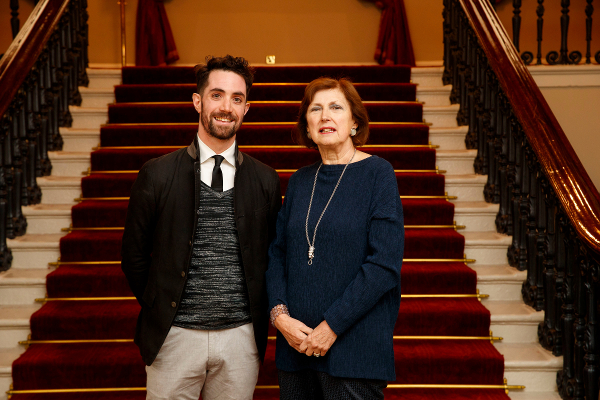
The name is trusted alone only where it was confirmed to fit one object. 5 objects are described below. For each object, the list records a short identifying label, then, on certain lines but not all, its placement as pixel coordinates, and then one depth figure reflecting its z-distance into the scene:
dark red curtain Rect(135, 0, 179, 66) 6.26
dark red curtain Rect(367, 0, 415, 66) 6.25
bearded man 1.68
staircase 2.61
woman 1.55
